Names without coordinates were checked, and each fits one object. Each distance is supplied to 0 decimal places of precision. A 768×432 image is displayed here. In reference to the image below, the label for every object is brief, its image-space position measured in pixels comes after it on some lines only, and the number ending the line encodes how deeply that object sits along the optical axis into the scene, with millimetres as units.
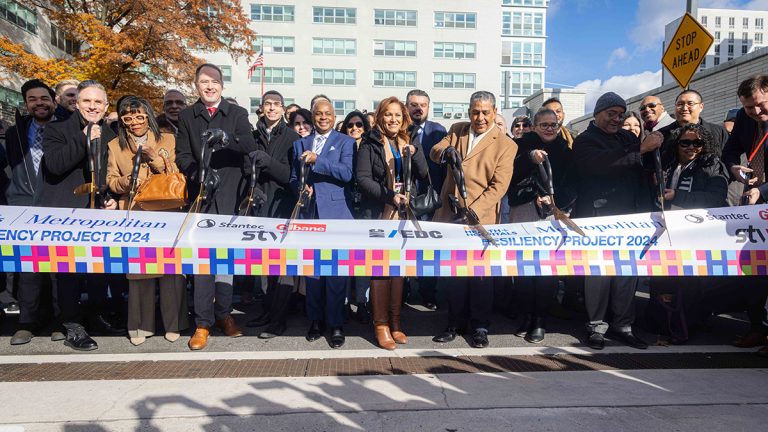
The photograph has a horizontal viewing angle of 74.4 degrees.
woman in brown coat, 4285
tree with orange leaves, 16125
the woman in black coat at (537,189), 4539
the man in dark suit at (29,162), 4309
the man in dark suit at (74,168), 4137
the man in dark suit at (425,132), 5418
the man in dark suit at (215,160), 4348
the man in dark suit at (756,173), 4168
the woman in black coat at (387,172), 4336
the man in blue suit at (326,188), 4410
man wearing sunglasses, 5602
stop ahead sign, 6684
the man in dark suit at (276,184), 4645
